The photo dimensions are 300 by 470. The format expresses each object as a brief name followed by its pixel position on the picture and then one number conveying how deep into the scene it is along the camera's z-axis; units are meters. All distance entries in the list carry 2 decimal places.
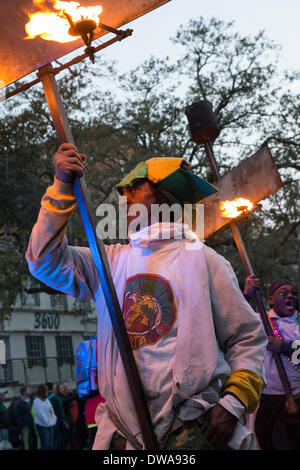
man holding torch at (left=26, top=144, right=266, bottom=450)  2.51
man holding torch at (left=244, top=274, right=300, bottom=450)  7.15
